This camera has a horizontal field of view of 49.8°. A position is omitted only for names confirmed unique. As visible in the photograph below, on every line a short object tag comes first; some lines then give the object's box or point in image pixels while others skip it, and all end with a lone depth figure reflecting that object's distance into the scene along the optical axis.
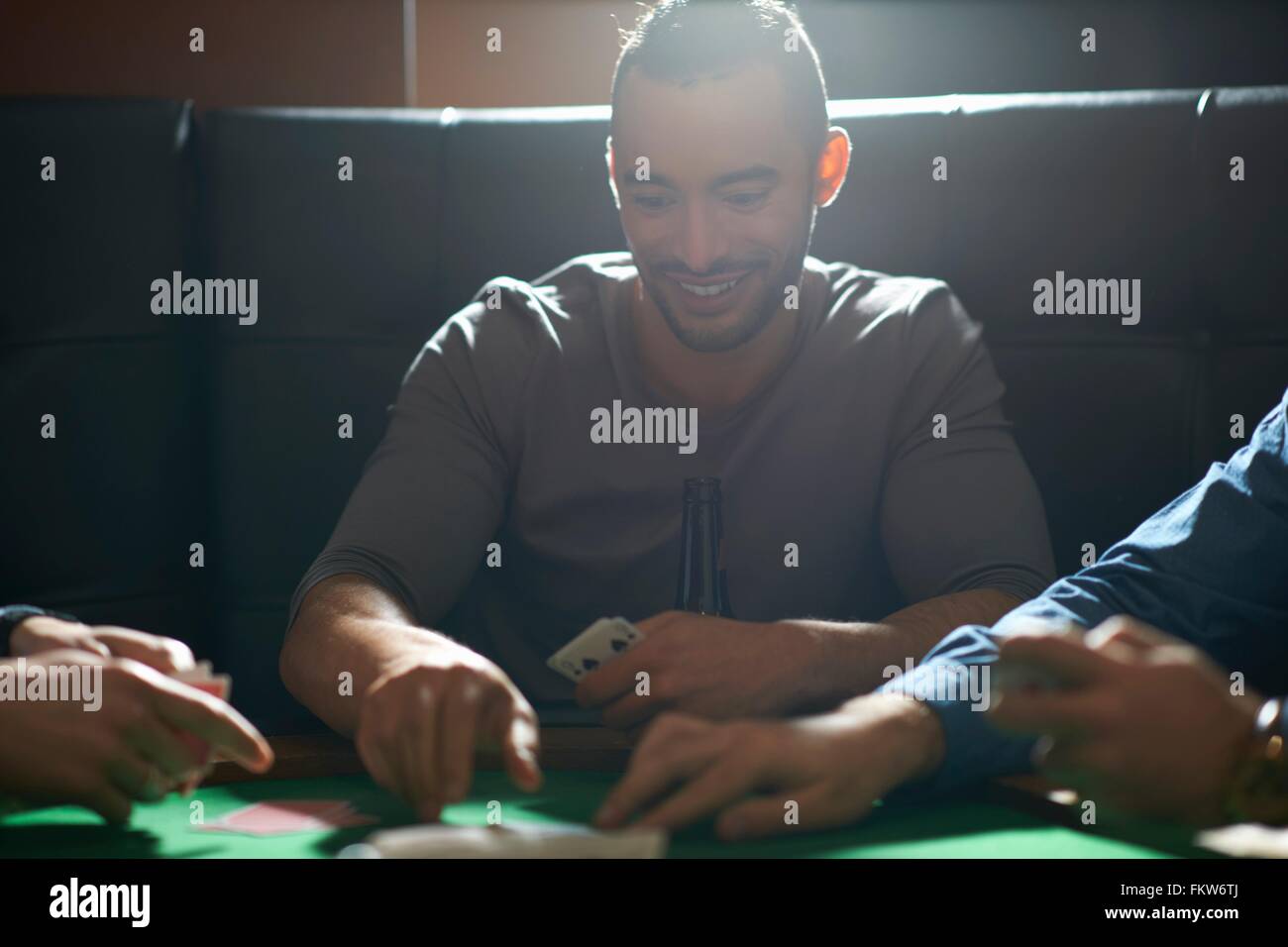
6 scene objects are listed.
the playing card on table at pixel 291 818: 1.04
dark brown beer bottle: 1.58
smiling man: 1.83
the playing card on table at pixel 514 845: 0.85
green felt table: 0.96
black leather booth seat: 2.19
